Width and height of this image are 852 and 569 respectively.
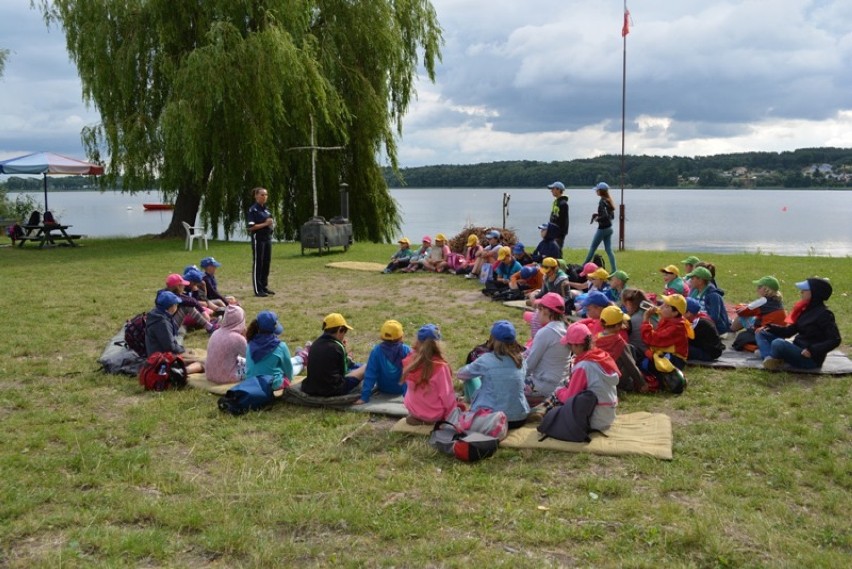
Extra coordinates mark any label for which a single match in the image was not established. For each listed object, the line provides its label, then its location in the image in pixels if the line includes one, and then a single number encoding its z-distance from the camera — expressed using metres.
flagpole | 20.20
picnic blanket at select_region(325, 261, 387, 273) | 15.91
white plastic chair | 19.42
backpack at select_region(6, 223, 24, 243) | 21.42
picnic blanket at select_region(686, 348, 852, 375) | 7.20
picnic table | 20.89
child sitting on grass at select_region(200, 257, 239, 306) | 10.41
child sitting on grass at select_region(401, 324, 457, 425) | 5.70
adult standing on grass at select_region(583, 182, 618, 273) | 13.57
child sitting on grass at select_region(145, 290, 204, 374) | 7.45
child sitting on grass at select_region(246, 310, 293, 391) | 6.59
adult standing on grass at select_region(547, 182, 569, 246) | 12.99
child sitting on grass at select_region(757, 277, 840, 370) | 7.16
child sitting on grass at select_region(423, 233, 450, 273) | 15.00
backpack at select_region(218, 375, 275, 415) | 6.18
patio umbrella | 20.83
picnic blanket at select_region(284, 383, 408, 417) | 6.14
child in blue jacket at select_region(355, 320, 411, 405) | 6.39
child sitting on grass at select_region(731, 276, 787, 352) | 8.07
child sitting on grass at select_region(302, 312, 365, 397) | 6.31
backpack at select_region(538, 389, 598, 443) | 5.38
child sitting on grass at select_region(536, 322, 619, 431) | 5.47
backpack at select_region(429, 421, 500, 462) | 5.08
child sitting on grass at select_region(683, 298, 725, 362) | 7.63
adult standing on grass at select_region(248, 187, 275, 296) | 12.28
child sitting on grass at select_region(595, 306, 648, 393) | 6.26
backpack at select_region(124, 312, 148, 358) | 7.68
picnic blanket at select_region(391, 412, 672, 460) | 5.20
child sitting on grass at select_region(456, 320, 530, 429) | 5.64
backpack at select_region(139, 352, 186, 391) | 6.86
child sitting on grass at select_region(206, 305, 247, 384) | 6.98
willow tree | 18.50
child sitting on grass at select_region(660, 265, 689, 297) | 9.23
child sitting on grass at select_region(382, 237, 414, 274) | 15.31
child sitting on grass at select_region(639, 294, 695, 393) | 7.05
